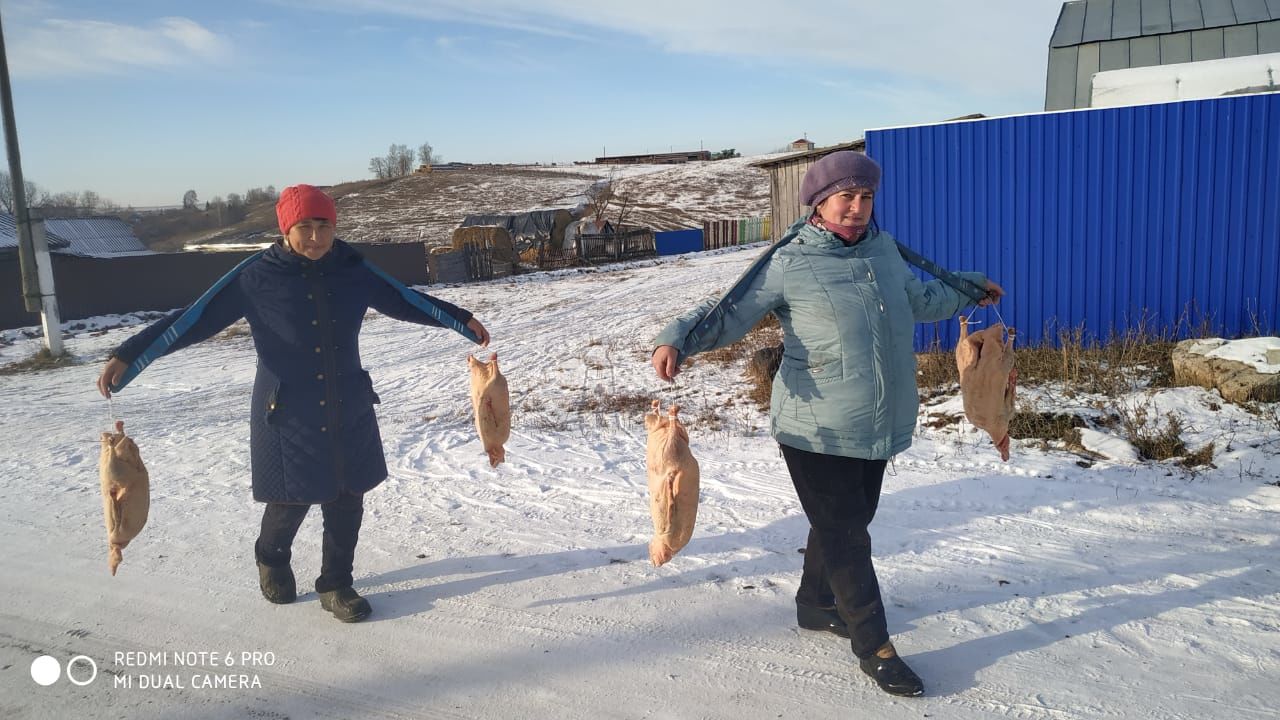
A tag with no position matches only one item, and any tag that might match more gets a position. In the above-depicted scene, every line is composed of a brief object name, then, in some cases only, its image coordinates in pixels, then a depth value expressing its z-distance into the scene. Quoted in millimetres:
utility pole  13133
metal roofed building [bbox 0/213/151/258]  29078
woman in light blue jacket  2912
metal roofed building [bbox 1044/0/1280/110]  13258
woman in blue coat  3459
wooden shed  20672
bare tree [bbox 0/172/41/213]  46434
